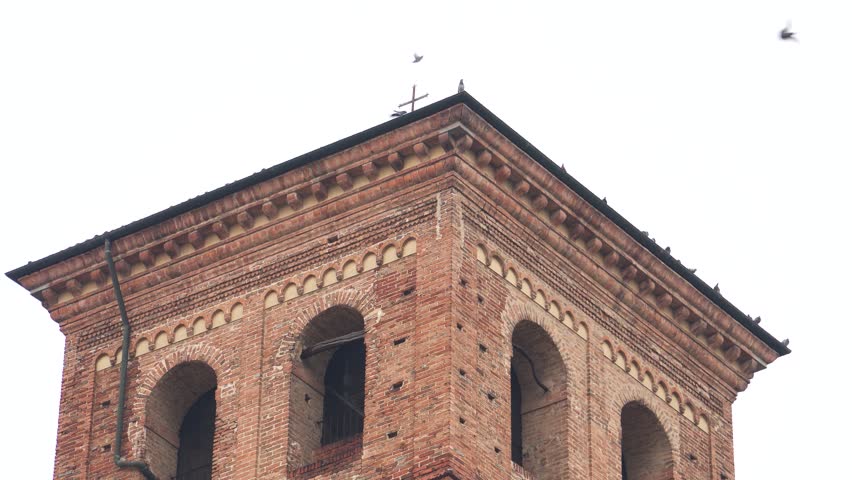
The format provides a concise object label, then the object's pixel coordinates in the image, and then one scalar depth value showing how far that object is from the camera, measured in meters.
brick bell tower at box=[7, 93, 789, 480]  47.12
